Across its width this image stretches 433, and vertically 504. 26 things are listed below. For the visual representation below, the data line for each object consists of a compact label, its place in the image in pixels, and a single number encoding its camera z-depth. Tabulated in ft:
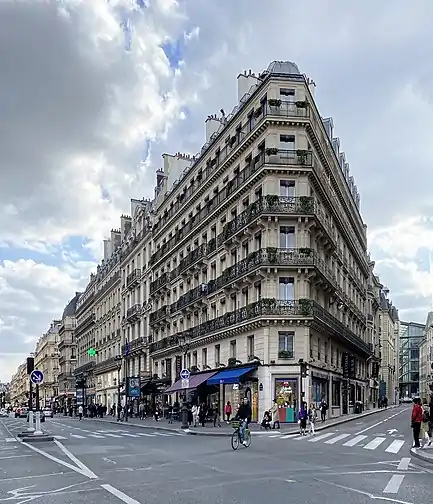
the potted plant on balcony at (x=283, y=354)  133.64
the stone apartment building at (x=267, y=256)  135.44
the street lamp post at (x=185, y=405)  123.95
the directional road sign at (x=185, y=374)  120.87
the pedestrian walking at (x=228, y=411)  135.98
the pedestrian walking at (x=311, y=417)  103.70
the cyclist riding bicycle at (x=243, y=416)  75.92
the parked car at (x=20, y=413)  321.07
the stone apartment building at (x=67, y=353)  415.44
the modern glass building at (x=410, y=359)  621.72
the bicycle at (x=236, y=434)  74.79
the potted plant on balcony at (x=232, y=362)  146.92
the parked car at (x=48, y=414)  283.22
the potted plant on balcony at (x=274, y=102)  140.06
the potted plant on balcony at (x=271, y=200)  137.59
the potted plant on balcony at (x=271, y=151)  139.23
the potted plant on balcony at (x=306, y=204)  137.90
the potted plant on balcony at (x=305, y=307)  134.72
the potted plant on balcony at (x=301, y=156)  140.05
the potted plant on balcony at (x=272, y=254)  135.64
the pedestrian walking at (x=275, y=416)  116.18
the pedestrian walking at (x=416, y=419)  70.54
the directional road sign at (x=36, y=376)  98.12
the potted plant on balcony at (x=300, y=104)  141.59
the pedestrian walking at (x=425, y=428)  73.37
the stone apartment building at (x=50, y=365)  503.61
